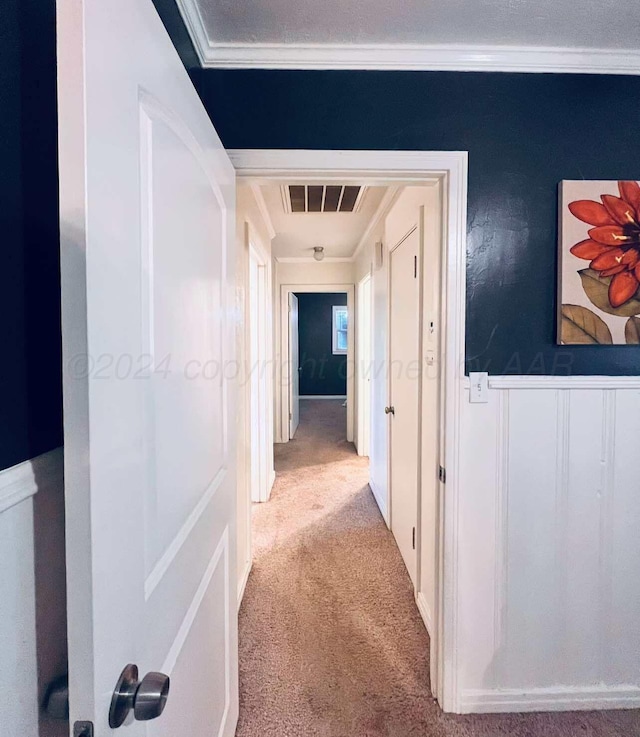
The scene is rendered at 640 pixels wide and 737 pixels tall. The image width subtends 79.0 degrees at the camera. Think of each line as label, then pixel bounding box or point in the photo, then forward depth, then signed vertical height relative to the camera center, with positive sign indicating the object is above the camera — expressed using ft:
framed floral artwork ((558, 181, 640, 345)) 4.63 +1.25
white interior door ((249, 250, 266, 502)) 9.80 -1.07
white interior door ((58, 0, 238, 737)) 1.54 -0.03
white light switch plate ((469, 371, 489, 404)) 4.73 -0.40
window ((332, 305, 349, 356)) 29.12 +1.84
